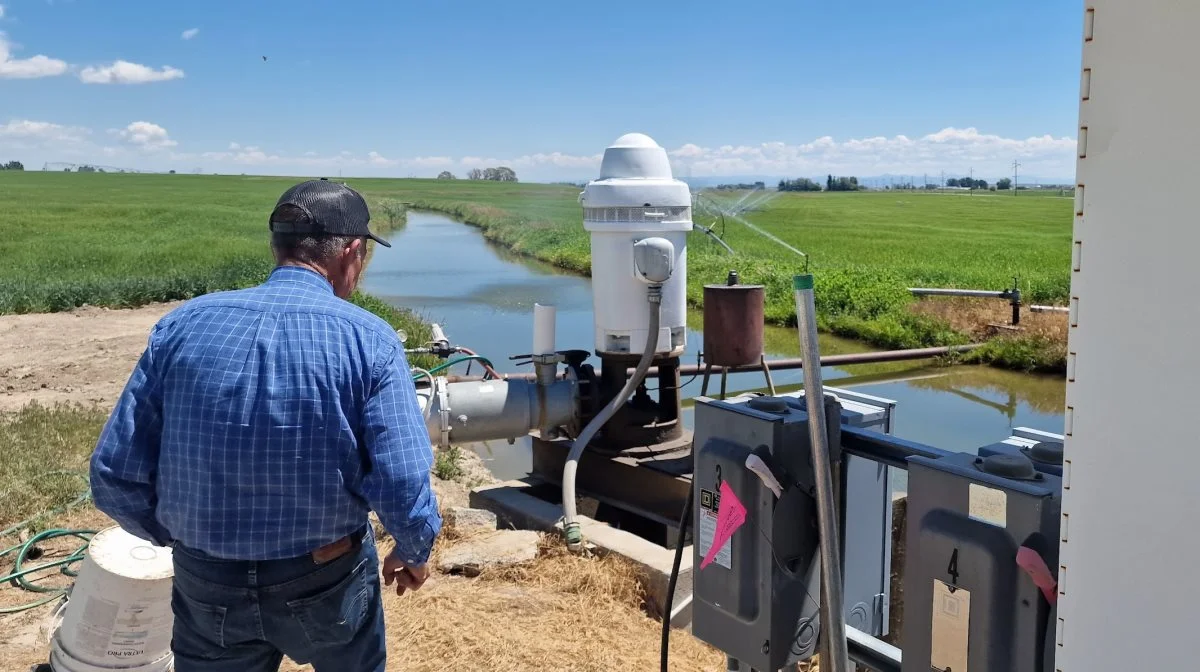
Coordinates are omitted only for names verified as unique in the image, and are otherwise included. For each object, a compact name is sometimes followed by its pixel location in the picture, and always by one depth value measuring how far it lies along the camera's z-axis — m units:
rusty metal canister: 4.94
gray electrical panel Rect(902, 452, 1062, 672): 1.82
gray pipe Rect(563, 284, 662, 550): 4.80
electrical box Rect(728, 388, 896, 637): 2.66
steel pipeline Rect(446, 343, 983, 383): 5.64
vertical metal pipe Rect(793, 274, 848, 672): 1.97
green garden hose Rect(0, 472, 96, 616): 4.25
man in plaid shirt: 2.11
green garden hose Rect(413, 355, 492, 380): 5.19
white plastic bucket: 3.17
